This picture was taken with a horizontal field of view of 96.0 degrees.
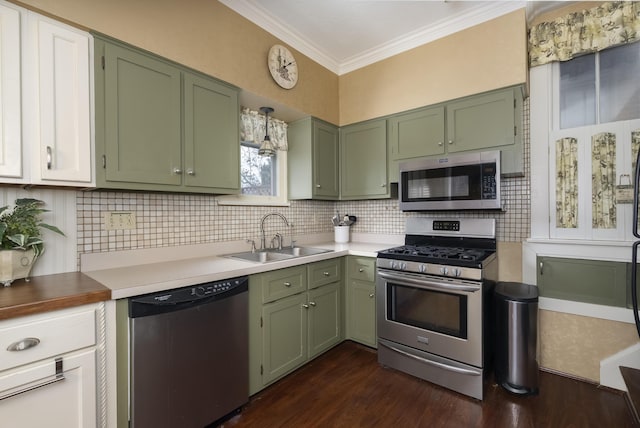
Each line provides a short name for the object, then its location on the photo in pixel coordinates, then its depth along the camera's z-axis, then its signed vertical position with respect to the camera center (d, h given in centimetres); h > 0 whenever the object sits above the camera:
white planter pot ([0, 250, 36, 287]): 129 -23
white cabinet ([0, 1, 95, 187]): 126 +53
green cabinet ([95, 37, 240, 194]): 151 +53
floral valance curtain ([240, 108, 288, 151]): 250 +77
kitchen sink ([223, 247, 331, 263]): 237 -35
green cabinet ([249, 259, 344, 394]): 185 -77
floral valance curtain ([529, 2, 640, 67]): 198 +130
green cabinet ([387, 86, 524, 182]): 212 +67
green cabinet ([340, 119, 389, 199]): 279 +52
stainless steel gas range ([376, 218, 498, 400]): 190 -70
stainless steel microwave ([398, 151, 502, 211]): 214 +23
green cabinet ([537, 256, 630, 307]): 202 -52
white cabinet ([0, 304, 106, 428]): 103 -59
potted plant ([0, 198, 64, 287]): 129 -11
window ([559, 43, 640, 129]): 202 +90
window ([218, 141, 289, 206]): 257 +33
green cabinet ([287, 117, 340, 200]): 279 +53
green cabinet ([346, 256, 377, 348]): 247 -78
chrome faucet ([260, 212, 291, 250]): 262 -21
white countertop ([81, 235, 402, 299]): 138 -32
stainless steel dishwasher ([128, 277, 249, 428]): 132 -72
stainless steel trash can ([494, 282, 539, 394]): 190 -88
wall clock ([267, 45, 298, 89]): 233 +123
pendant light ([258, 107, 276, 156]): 243 +57
